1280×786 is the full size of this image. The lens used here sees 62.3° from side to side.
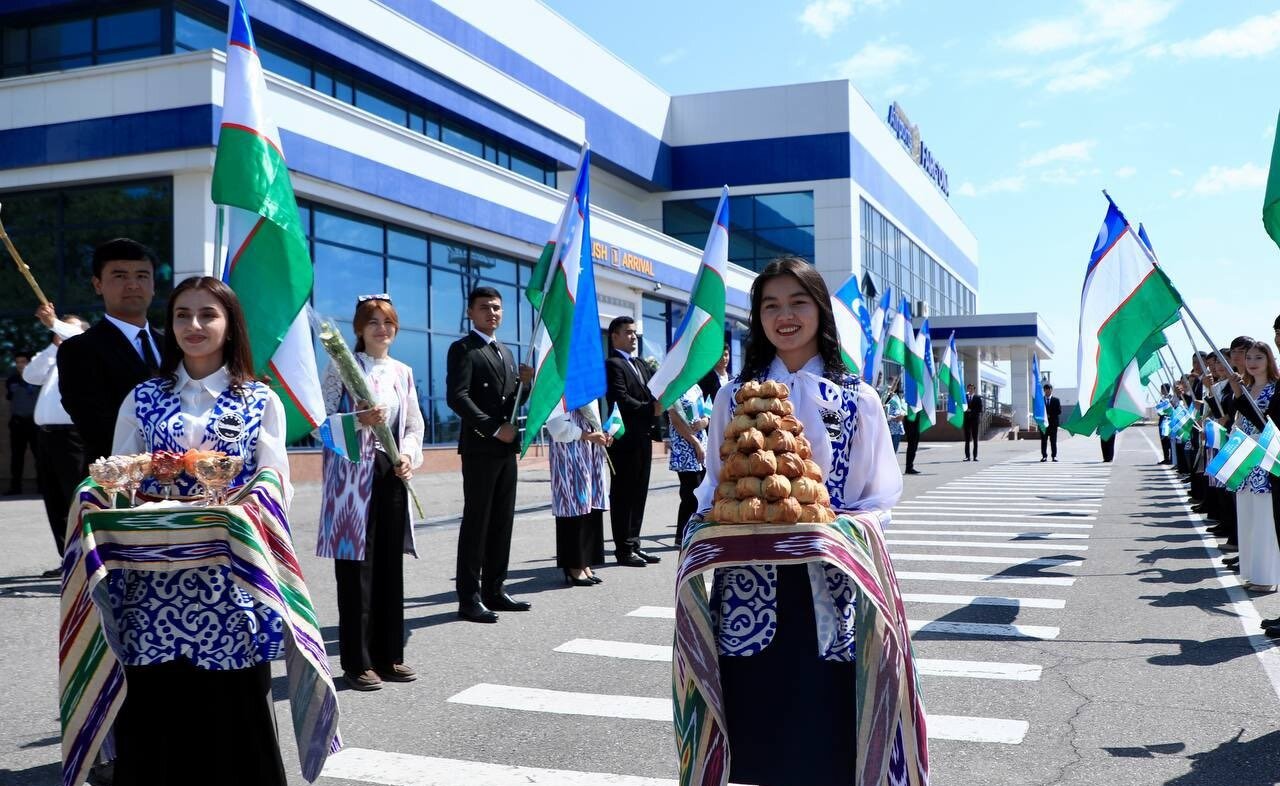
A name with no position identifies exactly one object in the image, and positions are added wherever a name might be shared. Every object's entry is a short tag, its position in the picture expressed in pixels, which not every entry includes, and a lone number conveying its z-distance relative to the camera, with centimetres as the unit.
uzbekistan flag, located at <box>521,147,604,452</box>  745
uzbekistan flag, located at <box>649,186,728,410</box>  955
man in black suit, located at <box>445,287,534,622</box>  693
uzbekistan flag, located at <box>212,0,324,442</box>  473
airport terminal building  1689
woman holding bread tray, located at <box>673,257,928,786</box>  288
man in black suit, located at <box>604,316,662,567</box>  966
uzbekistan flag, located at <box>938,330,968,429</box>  2450
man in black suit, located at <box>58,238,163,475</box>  437
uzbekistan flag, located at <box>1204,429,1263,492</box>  695
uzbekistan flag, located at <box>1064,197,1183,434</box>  780
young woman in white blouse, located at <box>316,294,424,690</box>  543
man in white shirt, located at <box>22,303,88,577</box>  844
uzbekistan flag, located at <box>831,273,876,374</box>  1295
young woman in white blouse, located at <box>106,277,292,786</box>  318
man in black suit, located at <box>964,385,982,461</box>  2967
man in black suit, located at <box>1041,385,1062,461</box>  2853
